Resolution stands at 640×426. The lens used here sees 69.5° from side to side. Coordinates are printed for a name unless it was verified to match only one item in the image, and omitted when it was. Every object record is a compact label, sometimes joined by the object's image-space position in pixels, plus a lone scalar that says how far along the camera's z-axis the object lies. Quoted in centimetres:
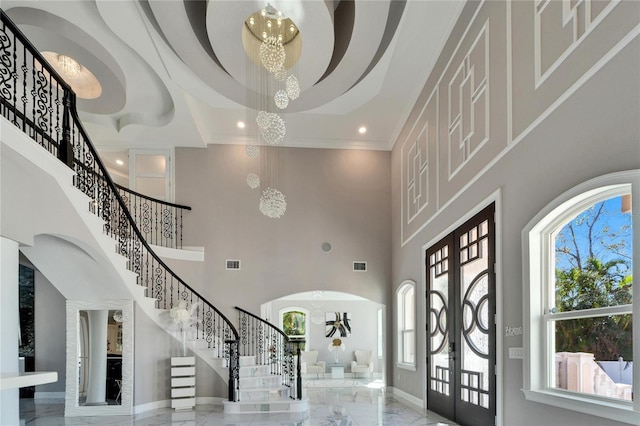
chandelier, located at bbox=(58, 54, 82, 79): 803
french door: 544
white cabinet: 820
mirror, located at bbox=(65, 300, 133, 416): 769
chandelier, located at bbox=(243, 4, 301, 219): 621
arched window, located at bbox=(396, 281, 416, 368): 937
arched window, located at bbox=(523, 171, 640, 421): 311
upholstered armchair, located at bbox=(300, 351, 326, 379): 1456
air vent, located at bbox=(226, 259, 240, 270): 1072
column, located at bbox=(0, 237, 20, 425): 489
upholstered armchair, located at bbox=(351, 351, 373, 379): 1462
